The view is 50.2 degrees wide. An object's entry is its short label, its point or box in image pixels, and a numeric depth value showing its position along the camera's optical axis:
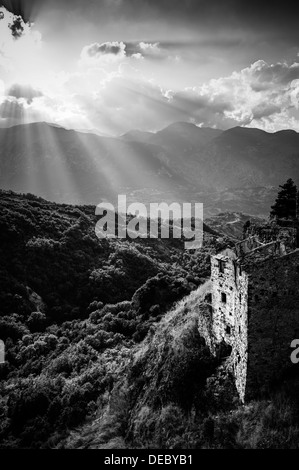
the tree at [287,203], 44.62
